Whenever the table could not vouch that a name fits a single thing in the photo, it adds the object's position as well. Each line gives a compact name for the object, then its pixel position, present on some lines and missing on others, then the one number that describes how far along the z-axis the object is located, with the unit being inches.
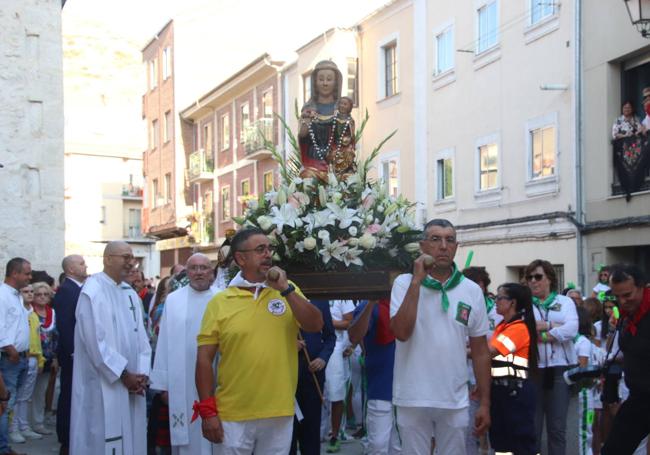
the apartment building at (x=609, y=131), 678.5
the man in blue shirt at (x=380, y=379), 327.0
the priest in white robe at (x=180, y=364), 294.8
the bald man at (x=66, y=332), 356.5
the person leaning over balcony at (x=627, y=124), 673.0
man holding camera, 280.2
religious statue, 286.2
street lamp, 602.9
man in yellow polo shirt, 215.6
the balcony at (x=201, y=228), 1588.3
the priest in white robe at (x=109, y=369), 287.3
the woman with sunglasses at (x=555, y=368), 335.0
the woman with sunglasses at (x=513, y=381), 296.7
